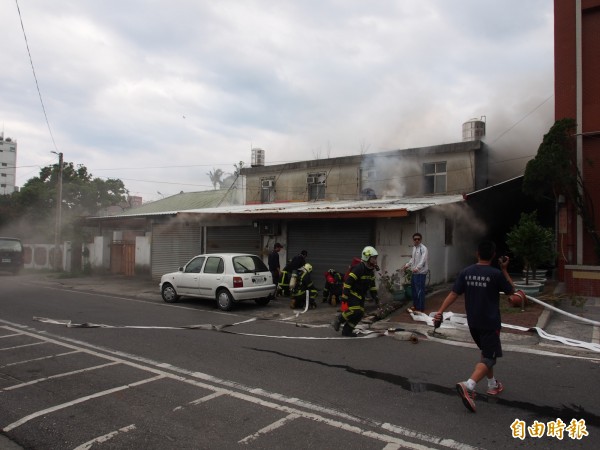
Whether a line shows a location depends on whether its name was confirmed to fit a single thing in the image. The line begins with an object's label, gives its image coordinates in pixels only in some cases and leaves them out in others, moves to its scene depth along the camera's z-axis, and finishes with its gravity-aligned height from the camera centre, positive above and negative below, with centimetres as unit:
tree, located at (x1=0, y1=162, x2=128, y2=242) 3456 +308
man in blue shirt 449 -66
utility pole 2475 +43
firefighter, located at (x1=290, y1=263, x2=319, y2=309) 1179 -134
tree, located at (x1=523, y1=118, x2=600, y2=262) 1187 +183
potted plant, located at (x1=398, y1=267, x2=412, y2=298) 1154 -113
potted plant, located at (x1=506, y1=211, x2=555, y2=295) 1066 -5
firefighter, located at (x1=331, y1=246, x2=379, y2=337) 773 -80
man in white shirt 1008 -73
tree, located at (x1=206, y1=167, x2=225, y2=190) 5555 +774
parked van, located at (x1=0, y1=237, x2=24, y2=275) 2292 -98
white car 1134 -109
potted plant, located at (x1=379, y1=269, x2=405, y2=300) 1170 -119
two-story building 1364 +79
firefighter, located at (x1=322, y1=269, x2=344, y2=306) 1230 -129
